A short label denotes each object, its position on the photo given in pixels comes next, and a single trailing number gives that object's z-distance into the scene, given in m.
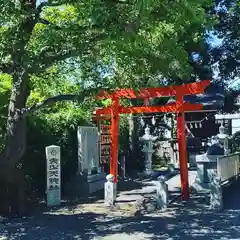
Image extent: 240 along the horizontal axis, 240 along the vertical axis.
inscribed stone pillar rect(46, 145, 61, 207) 12.29
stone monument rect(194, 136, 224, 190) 13.26
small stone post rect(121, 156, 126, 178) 19.05
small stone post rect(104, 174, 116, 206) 12.16
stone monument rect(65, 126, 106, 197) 14.62
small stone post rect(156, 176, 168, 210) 11.32
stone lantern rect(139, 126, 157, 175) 19.69
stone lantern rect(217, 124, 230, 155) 17.72
